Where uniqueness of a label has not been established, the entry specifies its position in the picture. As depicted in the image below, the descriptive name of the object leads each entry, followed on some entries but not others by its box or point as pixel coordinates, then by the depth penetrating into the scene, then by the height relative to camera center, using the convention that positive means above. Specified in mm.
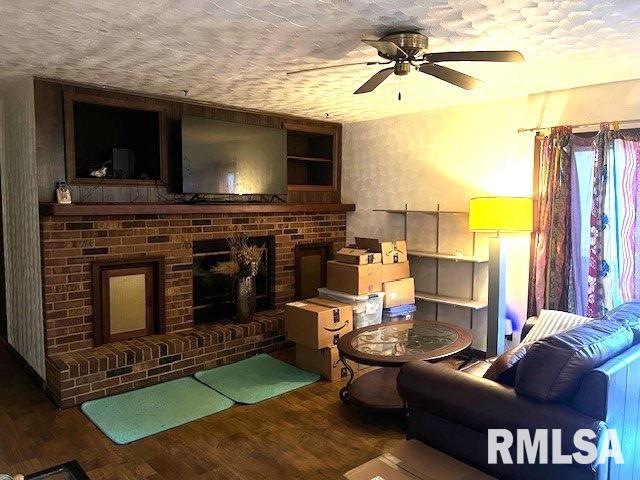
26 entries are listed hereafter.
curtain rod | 3353 +598
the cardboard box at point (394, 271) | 4320 -583
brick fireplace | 3551 -781
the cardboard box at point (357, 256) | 4156 -431
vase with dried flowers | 4449 -606
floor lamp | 3650 -171
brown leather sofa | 1880 -809
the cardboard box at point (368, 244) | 4336 -341
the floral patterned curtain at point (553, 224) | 3670 -133
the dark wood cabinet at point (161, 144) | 3551 +543
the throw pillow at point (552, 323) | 3088 -751
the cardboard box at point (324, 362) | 3895 -1265
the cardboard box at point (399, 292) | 4318 -769
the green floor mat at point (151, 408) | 3127 -1404
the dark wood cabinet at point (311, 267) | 5207 -656
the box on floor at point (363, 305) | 4117 -838
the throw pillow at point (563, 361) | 1931 -622
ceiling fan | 2303 +736
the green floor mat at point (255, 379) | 3663 -1379
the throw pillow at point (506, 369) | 2178 -727
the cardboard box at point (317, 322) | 3832 -924
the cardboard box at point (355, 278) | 4113 -611
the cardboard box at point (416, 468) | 2043 -1145
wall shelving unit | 4234 -492
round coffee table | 3020 -913
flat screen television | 4102 +437
